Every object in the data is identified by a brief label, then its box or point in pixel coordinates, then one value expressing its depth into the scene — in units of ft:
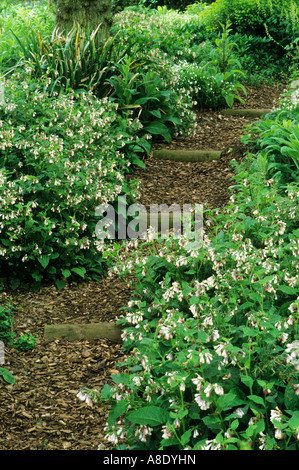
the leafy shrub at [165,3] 47.75
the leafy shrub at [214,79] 24.36
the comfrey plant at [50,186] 13.82
